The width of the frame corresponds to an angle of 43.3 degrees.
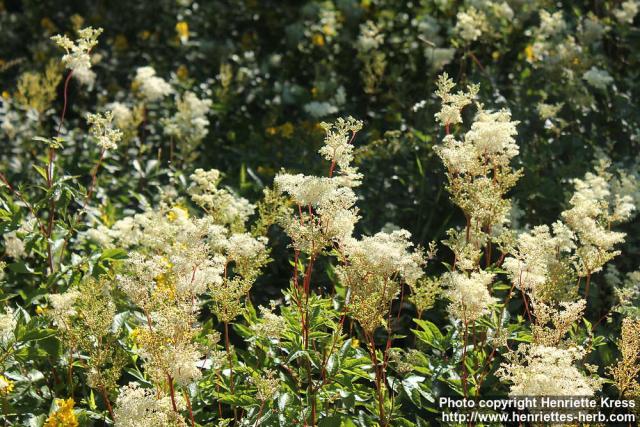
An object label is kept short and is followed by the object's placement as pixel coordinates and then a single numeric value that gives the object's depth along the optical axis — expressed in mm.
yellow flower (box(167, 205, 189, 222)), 2923
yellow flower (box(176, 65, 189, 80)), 4945
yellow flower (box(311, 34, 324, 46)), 5176
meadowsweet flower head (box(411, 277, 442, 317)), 2385
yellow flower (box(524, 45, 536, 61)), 4815
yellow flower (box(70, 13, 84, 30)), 4762
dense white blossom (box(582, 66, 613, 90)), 3797
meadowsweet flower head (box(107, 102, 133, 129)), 3873
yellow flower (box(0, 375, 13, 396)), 2205
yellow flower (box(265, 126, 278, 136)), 4449
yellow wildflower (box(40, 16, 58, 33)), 5655
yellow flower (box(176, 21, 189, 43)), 5418
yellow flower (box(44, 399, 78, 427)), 2182
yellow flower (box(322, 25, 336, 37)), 5188
